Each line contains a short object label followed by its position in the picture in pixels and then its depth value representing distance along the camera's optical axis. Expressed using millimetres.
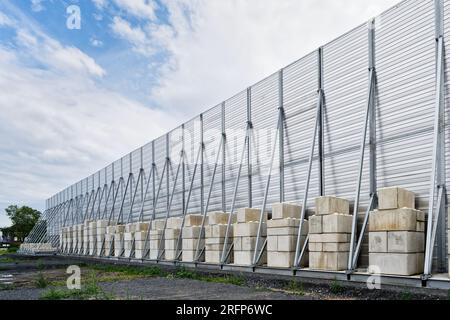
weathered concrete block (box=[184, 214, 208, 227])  25281
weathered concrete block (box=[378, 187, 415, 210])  13641
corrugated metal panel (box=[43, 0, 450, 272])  15125
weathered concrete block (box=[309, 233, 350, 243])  15422
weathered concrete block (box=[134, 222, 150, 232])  32375
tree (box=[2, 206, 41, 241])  89938
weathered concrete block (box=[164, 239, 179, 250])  26828
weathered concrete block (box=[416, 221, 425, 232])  13719
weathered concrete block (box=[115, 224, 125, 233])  36375
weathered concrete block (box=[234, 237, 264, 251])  19814
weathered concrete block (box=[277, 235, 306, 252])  17516
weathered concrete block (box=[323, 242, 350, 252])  15359
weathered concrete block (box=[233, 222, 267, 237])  19906
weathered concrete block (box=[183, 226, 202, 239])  24625
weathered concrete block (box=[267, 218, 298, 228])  17714
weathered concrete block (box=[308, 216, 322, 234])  15945
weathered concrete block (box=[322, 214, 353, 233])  15422
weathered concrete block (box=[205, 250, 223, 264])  22202
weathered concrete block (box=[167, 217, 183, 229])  27667
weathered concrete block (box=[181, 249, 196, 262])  24369
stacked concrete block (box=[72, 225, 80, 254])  48403
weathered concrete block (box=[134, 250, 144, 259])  31041
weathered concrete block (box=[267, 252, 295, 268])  17406
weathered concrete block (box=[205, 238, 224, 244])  22320
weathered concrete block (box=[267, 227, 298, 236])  17672
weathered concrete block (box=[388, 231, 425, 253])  13172
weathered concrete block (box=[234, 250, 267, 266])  19656
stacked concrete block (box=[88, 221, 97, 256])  42303
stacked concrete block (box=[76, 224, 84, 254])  46600
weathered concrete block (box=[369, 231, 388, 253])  13742
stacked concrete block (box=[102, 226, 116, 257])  37344
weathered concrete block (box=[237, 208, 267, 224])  20406
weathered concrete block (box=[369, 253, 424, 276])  13100
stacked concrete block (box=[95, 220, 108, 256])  40125
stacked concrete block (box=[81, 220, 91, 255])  44384
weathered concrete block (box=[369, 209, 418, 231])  13281
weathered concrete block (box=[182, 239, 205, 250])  24531
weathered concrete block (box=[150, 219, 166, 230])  29845
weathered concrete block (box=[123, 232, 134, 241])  33288
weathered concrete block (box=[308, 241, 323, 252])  15875
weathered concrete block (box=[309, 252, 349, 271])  15297
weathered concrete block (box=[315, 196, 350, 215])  15773
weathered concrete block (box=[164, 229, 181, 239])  26891
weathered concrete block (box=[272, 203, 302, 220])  17953
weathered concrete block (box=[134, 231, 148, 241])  31517
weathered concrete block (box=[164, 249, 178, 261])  26656
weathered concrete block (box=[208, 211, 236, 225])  23234
